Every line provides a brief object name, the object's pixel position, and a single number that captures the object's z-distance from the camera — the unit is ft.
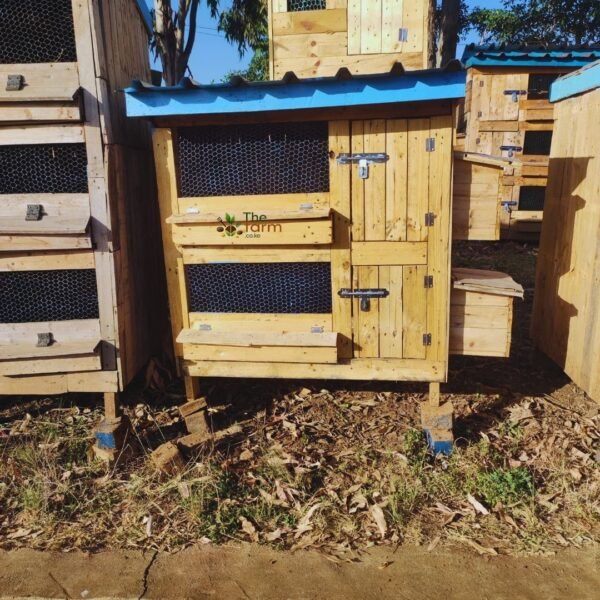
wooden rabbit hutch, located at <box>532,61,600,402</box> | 14.40
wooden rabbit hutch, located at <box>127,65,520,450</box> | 13.04
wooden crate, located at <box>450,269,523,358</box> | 13.94
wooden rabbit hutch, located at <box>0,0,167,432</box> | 12.85
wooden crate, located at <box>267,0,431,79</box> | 14.33
